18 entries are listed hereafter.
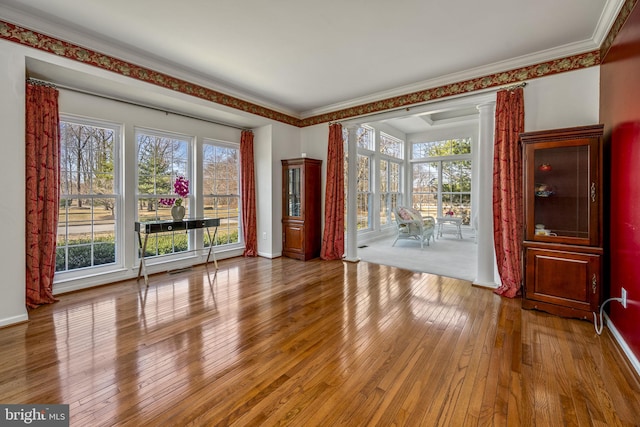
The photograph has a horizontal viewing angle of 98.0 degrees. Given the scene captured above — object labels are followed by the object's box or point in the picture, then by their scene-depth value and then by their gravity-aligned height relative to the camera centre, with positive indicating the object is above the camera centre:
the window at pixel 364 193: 7.03 +0.50
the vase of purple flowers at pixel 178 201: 4.10 +0.19
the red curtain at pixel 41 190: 2.88 +0.27
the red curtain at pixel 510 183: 3.26 +0.33
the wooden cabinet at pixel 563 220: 2.55 -0.09
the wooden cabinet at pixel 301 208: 5.16 +0.09
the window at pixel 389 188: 7.81 +0.70
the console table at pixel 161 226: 3.69 -0.18
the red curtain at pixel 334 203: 5.14 +0.18
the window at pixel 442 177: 7.81 +1.02
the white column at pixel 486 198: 3.55 +0.17
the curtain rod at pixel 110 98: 3.02 +1.52
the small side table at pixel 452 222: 7.03 -0.27
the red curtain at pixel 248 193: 5.25 +0.37
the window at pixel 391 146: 7.71 +1.94
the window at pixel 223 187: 4.89 +0.48
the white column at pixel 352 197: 5.11 +0.28
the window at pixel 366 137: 6.92 +1.92
